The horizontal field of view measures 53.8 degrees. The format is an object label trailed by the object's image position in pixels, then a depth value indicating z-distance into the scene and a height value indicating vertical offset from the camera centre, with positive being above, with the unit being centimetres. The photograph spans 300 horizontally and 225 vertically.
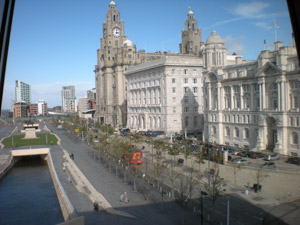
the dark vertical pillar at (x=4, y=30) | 541 +165
